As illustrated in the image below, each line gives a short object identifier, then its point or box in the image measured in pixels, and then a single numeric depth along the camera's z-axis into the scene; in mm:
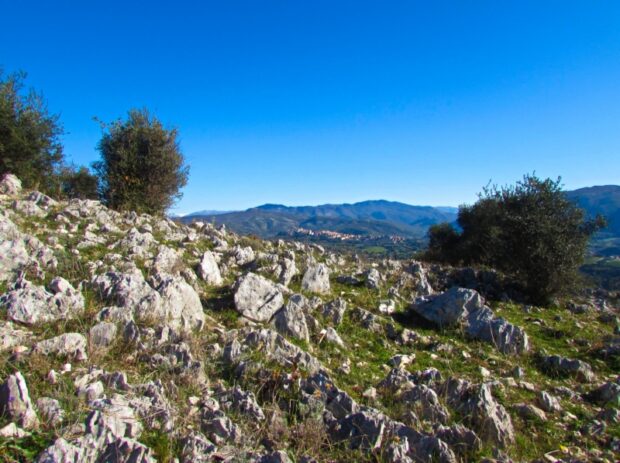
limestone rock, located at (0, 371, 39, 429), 3441
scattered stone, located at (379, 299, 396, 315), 9586
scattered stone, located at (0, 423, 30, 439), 3233
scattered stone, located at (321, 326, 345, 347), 7160
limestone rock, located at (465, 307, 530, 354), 7980
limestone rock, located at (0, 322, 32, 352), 4660
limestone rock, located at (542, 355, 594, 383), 6980
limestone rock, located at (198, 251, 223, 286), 9328
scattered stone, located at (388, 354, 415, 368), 6743
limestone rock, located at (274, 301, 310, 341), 7072
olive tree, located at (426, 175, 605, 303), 14141
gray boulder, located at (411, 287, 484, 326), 9016
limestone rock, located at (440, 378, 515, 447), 4414
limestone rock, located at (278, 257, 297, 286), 10164
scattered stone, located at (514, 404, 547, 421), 5137
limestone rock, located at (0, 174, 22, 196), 13850
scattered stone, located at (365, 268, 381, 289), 11578
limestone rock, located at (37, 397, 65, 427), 3545
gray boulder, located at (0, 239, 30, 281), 6769
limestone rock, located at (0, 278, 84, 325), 5391
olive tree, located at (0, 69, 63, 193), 16641
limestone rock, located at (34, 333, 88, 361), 4672
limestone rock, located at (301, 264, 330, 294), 10211
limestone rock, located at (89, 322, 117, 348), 5218
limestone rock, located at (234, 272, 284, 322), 7719
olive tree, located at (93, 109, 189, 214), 19484
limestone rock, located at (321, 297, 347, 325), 8359
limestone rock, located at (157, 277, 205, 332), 6484
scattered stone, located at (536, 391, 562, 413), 5504
